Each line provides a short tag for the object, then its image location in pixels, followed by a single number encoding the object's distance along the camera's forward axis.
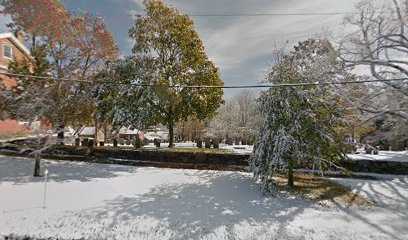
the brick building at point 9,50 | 20.06
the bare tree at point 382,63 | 11.91
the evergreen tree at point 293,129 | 7.29
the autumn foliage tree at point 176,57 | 15.10
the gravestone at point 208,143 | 19.47
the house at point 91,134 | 42.09
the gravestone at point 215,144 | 19.12
